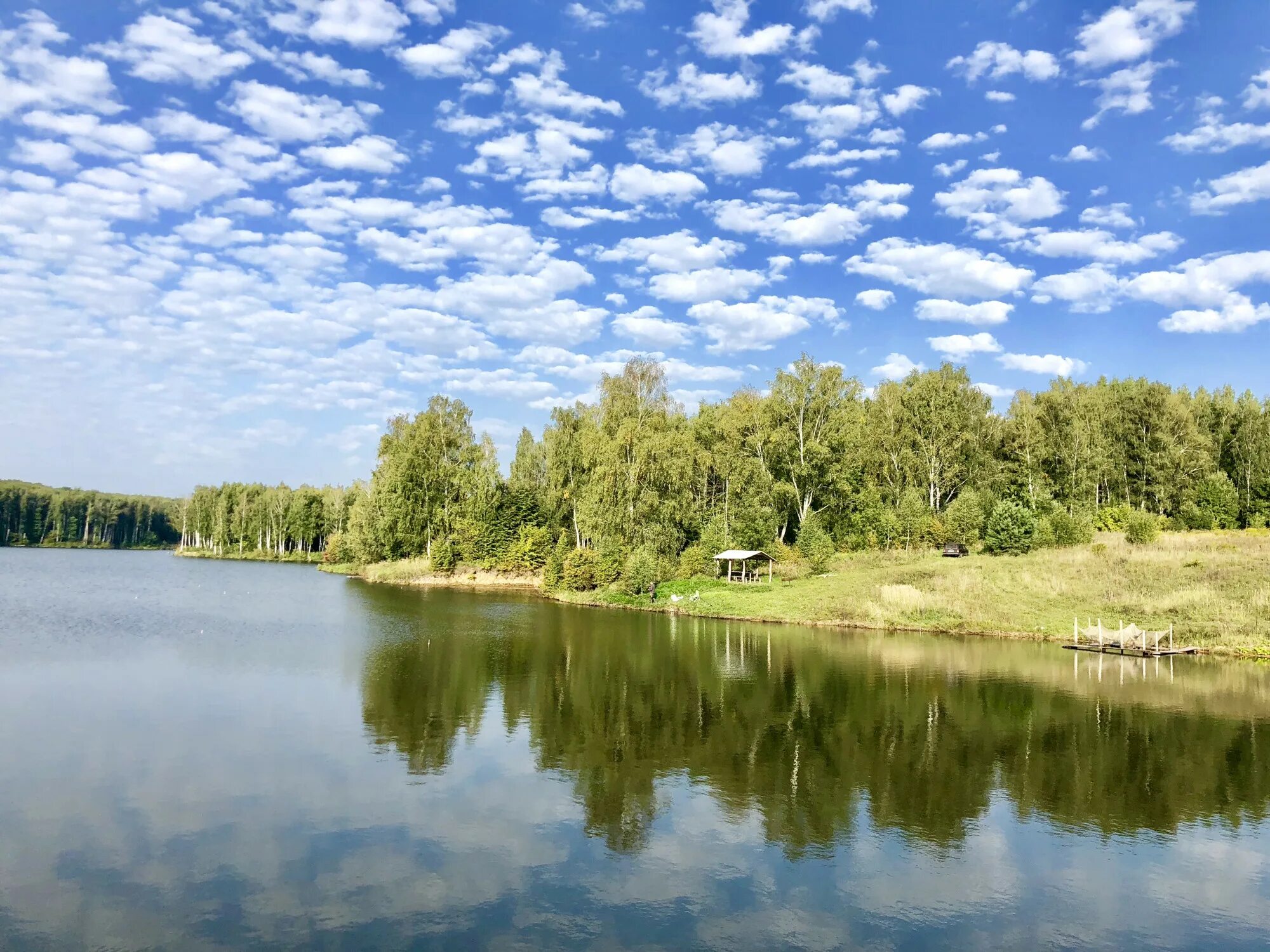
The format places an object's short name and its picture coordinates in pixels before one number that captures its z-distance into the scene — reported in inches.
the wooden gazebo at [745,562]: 2498.8
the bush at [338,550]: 4269.2
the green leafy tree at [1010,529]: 2516.0
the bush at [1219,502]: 3021.7
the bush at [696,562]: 2615.7
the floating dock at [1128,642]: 1637.6
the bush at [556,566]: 2901.1
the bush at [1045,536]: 2488.9
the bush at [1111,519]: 2834.6
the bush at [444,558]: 3430.1
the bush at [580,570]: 2733.8
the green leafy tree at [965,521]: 2805.1
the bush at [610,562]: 2667.3
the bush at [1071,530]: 2480.3
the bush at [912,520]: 2898.6
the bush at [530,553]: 3319.4
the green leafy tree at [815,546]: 2588.6
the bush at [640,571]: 2517.2
